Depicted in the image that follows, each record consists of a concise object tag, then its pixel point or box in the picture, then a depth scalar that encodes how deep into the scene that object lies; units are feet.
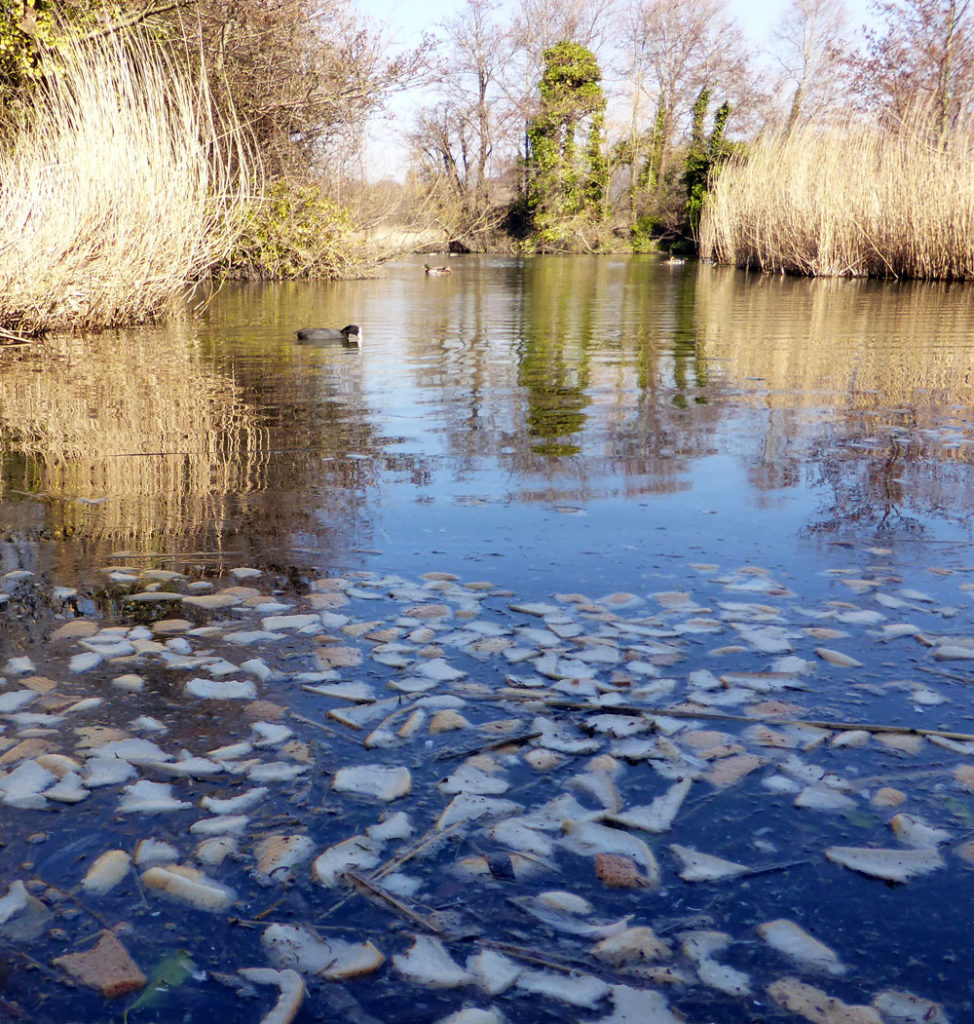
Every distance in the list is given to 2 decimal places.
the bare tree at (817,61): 102.89
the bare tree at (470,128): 109.50
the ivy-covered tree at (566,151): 108.17
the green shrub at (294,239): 49.65
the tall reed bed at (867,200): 46.32
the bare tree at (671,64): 114.52
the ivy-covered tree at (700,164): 103.35
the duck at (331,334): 26.68
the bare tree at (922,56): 82.69
